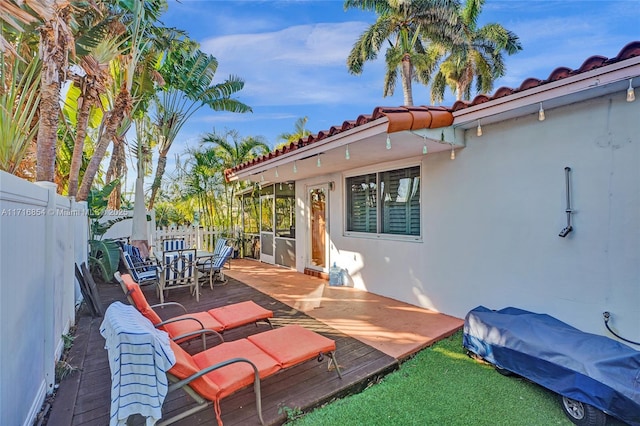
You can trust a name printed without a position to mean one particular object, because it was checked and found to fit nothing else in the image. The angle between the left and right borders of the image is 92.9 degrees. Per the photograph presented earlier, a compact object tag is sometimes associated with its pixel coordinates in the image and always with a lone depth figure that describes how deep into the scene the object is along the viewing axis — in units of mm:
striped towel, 2168
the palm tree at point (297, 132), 15970
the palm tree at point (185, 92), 9648
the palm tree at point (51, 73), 4109
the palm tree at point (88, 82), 5871
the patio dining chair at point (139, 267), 6574
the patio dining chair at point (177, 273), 6446
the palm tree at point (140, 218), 7836
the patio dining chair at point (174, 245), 8305
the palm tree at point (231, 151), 12406
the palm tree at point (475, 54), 20688
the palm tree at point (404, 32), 18531
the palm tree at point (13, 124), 4199
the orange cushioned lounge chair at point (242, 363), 2510
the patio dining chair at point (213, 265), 7391
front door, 8445
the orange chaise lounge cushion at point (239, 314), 4095
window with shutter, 6129
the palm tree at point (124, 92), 6320
